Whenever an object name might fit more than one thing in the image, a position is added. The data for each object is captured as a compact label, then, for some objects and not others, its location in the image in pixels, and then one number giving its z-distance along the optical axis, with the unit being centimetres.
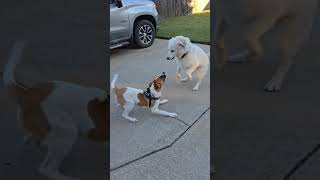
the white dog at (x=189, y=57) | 542
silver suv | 836
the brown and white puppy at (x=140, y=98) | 459
